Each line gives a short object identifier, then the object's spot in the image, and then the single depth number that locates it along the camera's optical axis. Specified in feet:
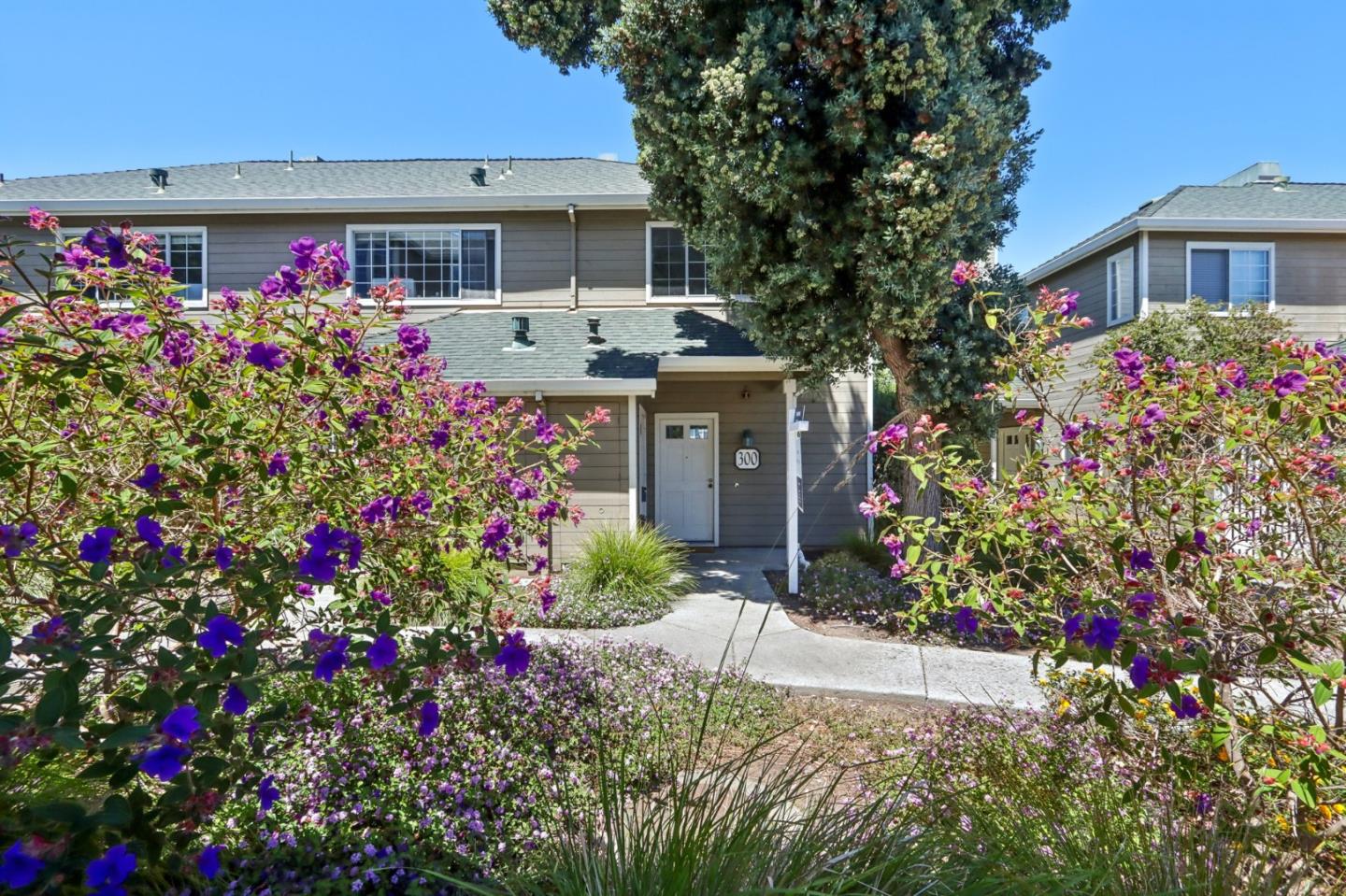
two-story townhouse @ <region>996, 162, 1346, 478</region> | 40.91
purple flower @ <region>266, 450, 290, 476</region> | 7.93
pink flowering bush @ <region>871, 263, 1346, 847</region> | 7.27
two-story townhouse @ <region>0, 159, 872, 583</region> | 37.24
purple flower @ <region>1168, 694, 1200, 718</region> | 6.08
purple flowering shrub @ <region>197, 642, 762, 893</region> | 8.31
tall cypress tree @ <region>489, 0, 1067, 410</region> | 21.94
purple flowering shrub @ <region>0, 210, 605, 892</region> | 4.58
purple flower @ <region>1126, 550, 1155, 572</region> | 7.27
